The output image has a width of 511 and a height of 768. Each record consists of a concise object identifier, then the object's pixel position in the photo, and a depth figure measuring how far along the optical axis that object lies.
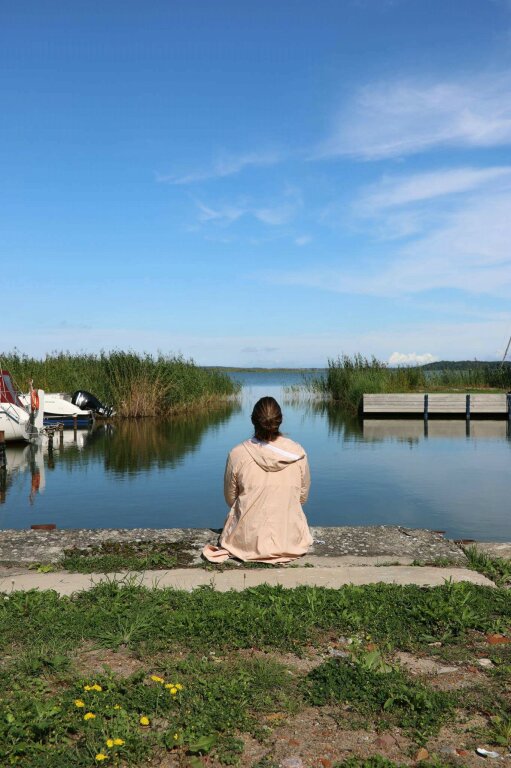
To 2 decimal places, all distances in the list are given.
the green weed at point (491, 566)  5.74
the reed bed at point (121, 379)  31.38
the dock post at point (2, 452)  17.88
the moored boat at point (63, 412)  28.39
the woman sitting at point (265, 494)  5.97
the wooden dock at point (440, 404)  30.34
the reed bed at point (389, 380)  34.56
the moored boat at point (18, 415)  21.39
